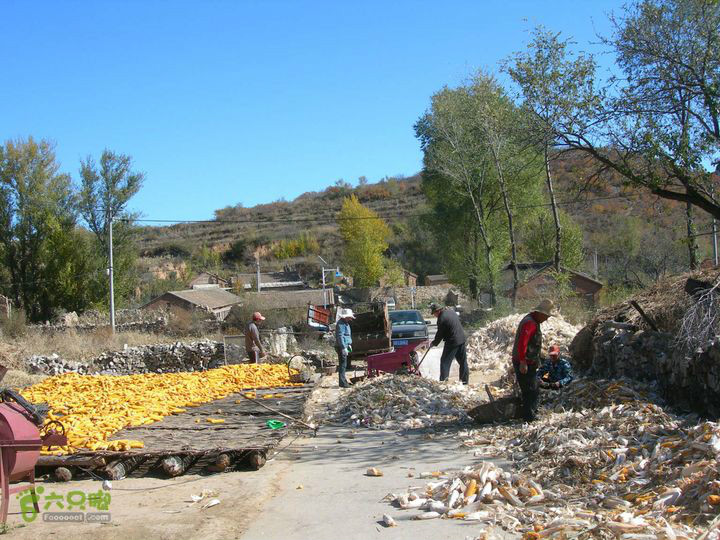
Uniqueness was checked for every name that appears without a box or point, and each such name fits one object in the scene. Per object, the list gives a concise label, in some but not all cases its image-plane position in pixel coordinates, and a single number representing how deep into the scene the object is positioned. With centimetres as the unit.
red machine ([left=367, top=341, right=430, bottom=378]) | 1452
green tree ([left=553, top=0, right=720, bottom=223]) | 1195
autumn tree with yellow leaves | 7006
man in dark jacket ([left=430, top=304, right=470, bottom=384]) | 1318
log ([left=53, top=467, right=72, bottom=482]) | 779
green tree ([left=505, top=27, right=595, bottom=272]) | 1355
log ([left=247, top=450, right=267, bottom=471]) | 827
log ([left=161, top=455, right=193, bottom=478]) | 788
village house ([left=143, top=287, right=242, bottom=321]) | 3688
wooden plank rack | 789
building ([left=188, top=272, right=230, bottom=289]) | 6664
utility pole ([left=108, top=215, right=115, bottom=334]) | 2909
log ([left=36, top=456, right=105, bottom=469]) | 781
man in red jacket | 937
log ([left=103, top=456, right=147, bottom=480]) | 783
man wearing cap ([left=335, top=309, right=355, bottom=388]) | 1527
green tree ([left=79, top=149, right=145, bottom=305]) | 3900
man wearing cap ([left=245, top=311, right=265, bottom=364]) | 1726
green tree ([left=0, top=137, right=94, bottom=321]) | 3709
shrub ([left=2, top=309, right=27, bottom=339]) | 2897
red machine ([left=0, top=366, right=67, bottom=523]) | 568
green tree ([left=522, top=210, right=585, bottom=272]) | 3875
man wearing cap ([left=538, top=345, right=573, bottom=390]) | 1070
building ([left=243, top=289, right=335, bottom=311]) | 3450
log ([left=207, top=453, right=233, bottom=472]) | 809
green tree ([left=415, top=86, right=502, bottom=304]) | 3161
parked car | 2316
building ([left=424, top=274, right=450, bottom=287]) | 7494
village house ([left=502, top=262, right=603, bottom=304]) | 2769
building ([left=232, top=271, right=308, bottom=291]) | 6009
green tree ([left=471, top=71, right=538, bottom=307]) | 2700
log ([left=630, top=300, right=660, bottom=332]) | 1031
